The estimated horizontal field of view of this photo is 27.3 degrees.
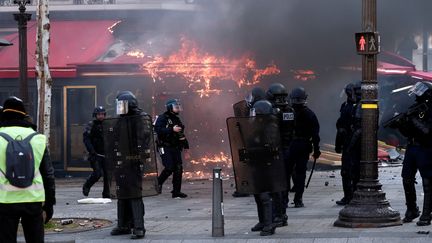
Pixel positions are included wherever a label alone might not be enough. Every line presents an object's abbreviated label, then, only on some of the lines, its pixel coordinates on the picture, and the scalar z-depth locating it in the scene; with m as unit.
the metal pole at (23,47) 12.18
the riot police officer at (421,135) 10.06
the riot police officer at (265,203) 9.87
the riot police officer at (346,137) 12.68
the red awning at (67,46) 20.59
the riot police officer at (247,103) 11.02
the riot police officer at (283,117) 10.75
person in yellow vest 7.12
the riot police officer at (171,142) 14.95
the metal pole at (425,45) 19.26
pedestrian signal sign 10.18
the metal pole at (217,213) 10.02
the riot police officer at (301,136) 12.48
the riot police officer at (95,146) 15.18
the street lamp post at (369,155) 10.16
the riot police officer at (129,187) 10.24
